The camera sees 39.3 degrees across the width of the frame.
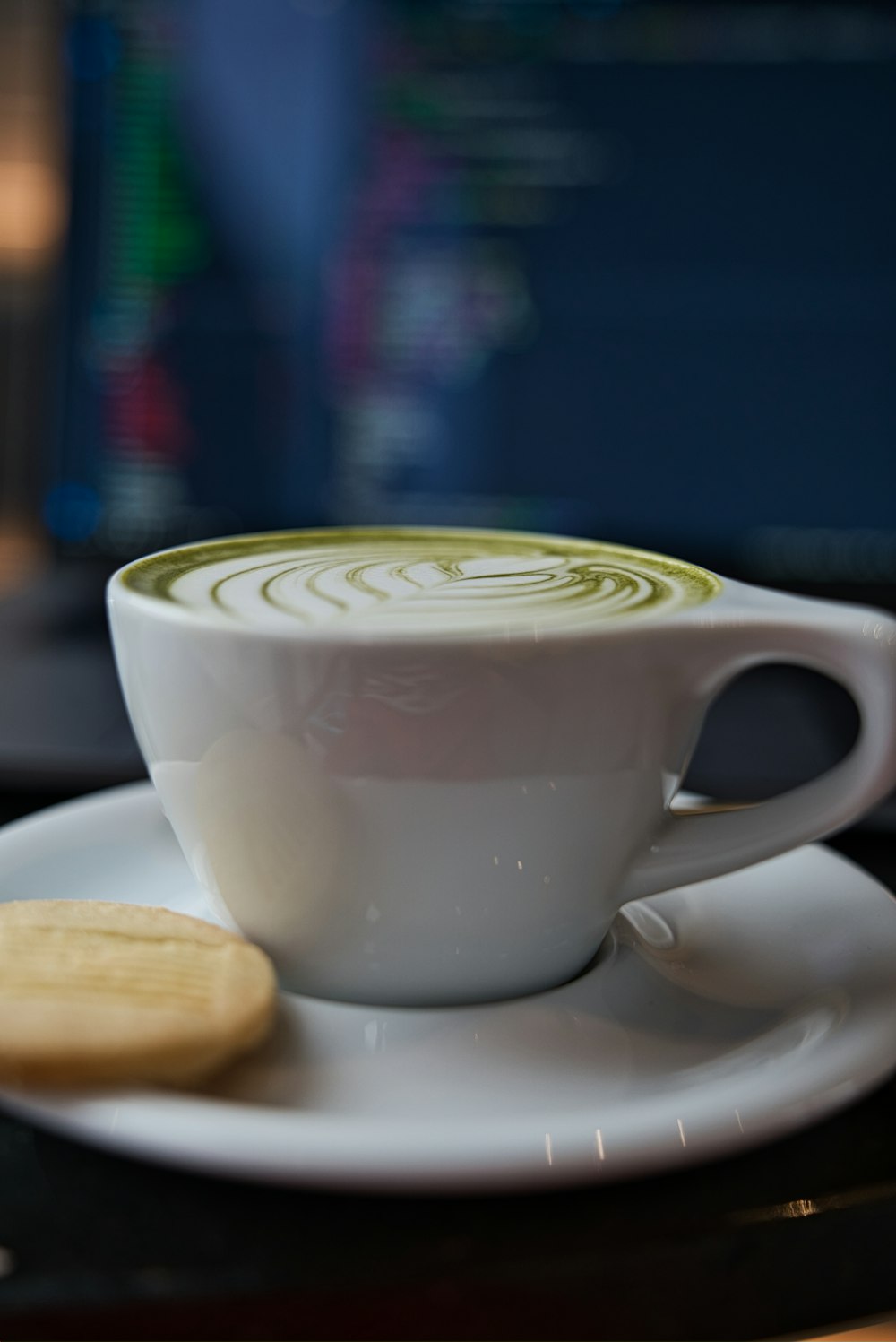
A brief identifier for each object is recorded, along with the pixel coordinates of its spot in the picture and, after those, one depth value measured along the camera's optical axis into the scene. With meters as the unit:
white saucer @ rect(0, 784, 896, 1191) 0.27
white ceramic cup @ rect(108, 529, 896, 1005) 0.33
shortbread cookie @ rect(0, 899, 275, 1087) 0.28
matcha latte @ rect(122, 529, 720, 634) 0.35
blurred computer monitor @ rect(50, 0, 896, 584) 0.97
